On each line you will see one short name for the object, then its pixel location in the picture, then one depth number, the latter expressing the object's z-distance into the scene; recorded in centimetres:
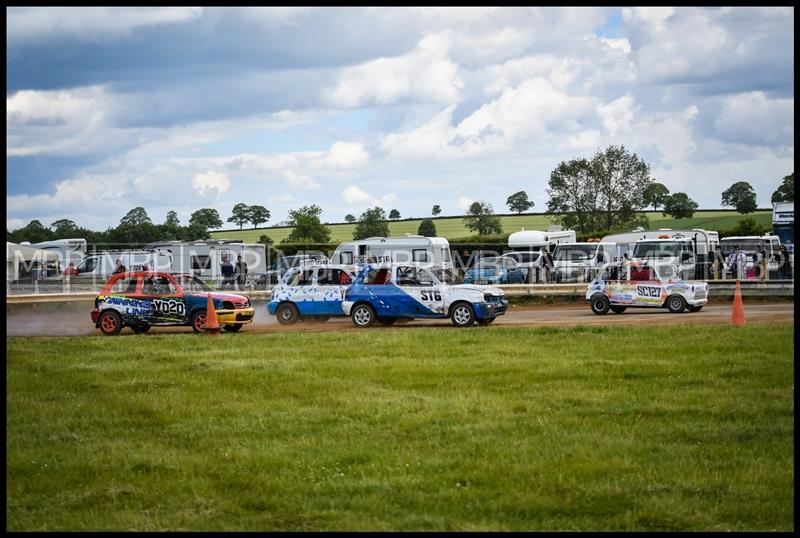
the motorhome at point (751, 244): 4306
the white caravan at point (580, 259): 4244
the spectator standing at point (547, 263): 4359
